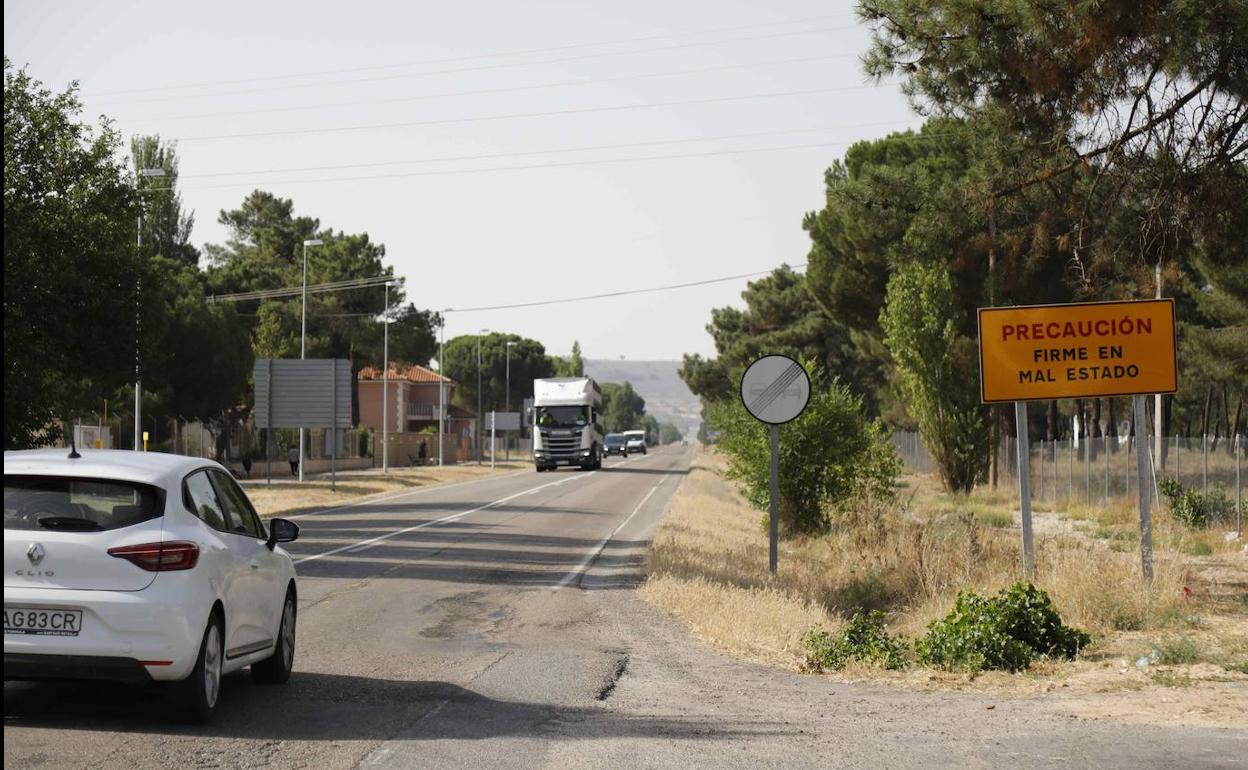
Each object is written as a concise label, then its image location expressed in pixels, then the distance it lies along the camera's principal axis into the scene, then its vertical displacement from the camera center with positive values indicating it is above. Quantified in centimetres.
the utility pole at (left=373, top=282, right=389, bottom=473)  6780 +327
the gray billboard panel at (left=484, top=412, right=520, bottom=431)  10840 +43
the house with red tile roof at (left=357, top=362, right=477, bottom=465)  9088 +104
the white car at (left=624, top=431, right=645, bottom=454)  12188 -139
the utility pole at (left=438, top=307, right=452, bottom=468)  8125 +165
